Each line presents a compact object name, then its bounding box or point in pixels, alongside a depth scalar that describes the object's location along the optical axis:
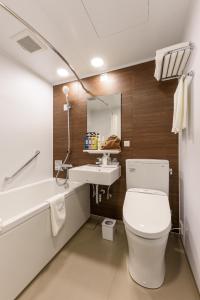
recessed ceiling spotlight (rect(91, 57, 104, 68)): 1.95
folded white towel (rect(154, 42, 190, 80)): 1.28
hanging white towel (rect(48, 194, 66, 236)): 1.45
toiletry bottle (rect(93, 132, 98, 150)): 2.14
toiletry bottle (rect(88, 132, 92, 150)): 2.16
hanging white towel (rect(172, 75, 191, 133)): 1.28
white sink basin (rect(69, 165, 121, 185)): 1.66
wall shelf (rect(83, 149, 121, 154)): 2.00
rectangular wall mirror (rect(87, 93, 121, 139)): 2.12
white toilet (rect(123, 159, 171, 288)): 1.12
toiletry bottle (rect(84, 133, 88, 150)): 2.17
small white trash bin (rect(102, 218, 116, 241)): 1.78
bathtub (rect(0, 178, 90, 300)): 1.05
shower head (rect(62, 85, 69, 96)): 2.27
